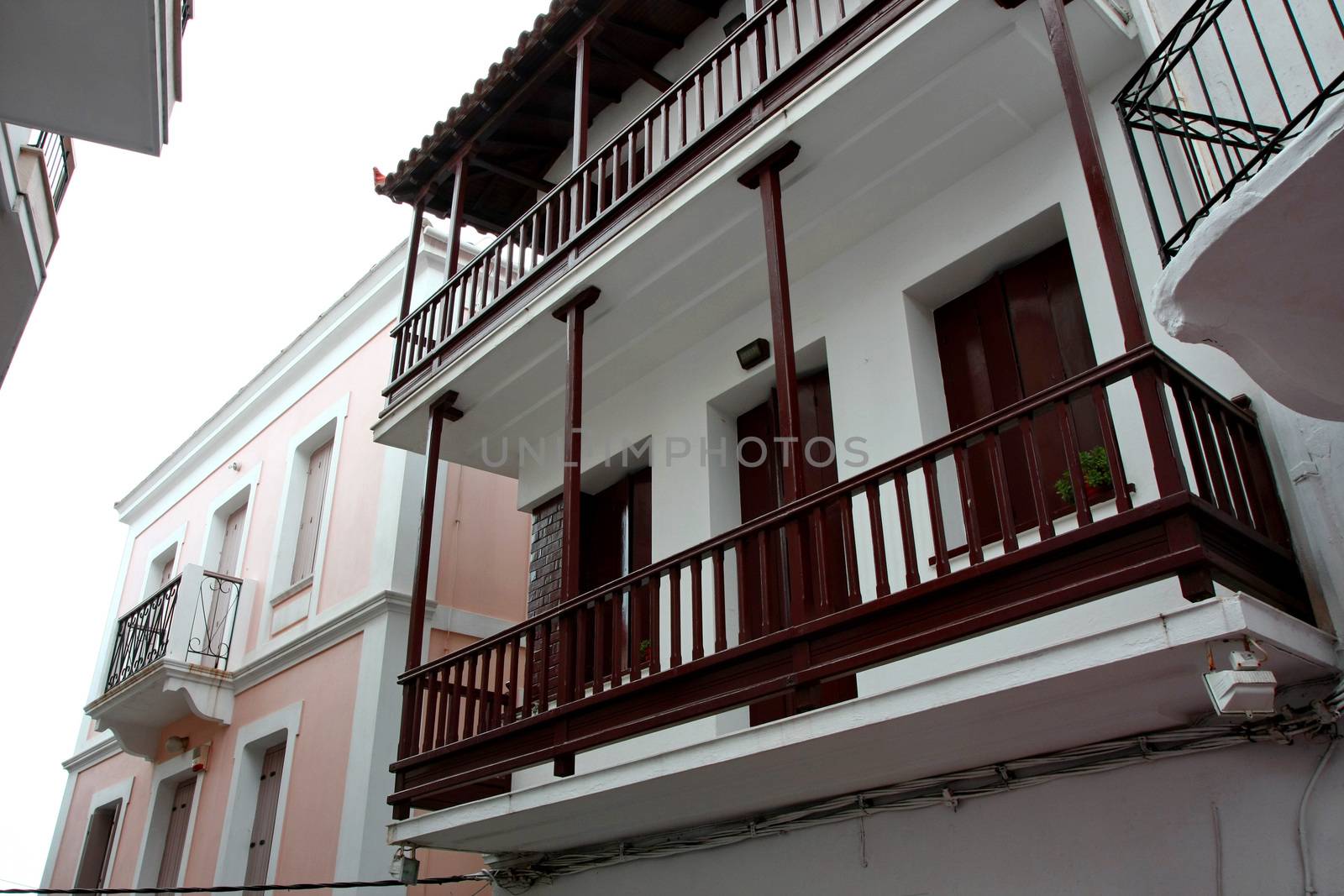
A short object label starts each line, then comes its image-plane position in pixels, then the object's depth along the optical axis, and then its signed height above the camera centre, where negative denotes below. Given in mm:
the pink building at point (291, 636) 10953 +3830
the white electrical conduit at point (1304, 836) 4746 +647
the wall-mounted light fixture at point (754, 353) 8797 +4659
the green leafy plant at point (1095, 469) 5977 +2589
